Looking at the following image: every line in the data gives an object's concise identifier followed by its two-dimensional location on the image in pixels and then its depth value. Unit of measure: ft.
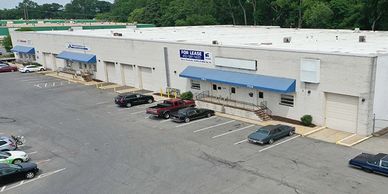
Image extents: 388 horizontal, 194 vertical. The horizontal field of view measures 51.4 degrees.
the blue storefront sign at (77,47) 182.13
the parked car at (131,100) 125.80
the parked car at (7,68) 213.46
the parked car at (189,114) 106.11
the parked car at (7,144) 87.35
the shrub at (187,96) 129.39
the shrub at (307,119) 98.48
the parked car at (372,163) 68.59
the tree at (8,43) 277.23
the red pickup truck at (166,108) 109.91
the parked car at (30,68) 209.09
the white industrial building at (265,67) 91.09
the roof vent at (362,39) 120.63
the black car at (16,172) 72.08
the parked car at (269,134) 86.48
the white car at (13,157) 80.33
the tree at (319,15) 230.48
